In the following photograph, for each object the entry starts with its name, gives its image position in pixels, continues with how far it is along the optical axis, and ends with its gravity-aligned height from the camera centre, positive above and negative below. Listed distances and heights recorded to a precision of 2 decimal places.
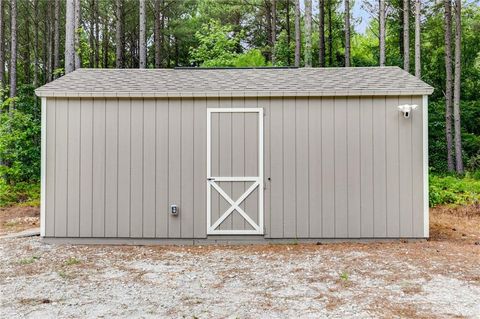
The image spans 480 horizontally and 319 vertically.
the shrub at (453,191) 8.27 -0.76
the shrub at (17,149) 7.85 +0.32
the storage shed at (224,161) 5.34 -0.01
